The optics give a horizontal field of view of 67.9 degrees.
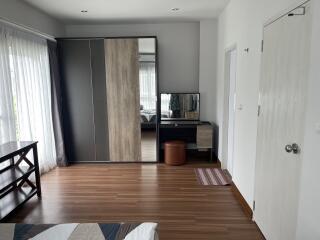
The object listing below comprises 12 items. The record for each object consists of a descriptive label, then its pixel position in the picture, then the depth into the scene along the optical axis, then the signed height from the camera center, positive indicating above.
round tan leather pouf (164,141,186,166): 4.46 -1.14
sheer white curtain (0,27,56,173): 3.34 +0.05
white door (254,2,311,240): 1.65 -0.25
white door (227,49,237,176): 3.76 -0.24
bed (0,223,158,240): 1.53 -0.91
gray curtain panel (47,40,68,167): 4.17 -0.16
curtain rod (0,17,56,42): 3.07 +0.97
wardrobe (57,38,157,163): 4.28 -0.10
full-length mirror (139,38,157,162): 4.28 -0.09
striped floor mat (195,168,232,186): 3.64 -1.38
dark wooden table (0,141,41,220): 2.65 -0.99
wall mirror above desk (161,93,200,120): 4.85 -0.28
